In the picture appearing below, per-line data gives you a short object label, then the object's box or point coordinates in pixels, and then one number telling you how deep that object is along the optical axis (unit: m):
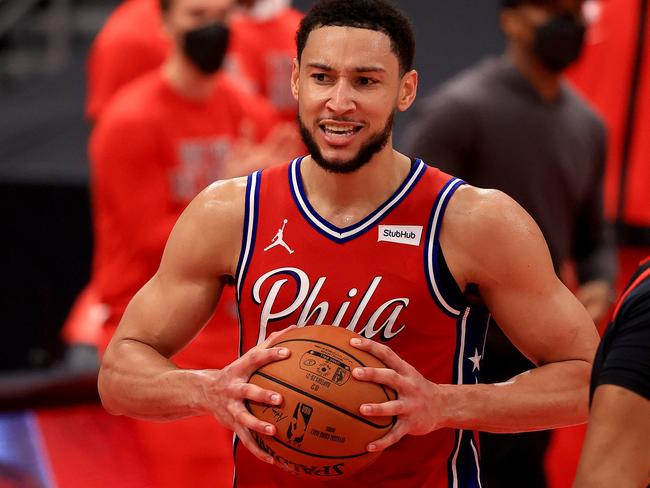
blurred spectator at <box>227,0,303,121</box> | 13.61
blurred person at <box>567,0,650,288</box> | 14.36
